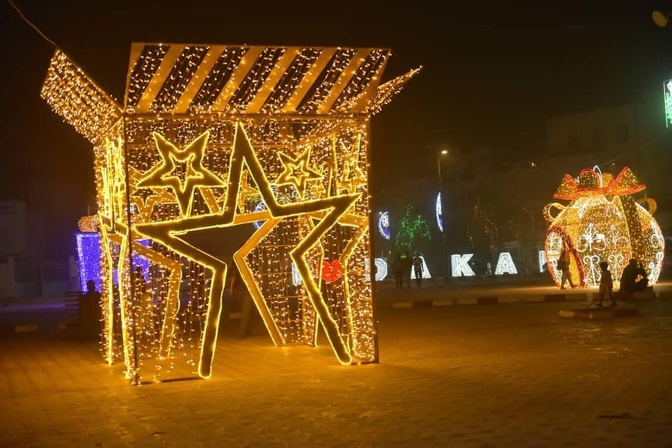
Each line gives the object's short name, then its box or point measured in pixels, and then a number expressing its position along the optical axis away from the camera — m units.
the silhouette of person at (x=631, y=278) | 24.44
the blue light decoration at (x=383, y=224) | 60.33
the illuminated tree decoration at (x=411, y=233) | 60.84
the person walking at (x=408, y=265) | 42.16
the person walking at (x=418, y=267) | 43.12
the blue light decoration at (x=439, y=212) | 53.28
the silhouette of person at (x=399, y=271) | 42.19
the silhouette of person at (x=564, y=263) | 31.22
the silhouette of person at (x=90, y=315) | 19.41
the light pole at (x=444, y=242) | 47.90
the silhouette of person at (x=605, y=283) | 20.97
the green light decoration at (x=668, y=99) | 36.77
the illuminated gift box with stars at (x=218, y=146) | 12.38
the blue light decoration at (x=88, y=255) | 35.44
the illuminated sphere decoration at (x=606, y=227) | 29.52
